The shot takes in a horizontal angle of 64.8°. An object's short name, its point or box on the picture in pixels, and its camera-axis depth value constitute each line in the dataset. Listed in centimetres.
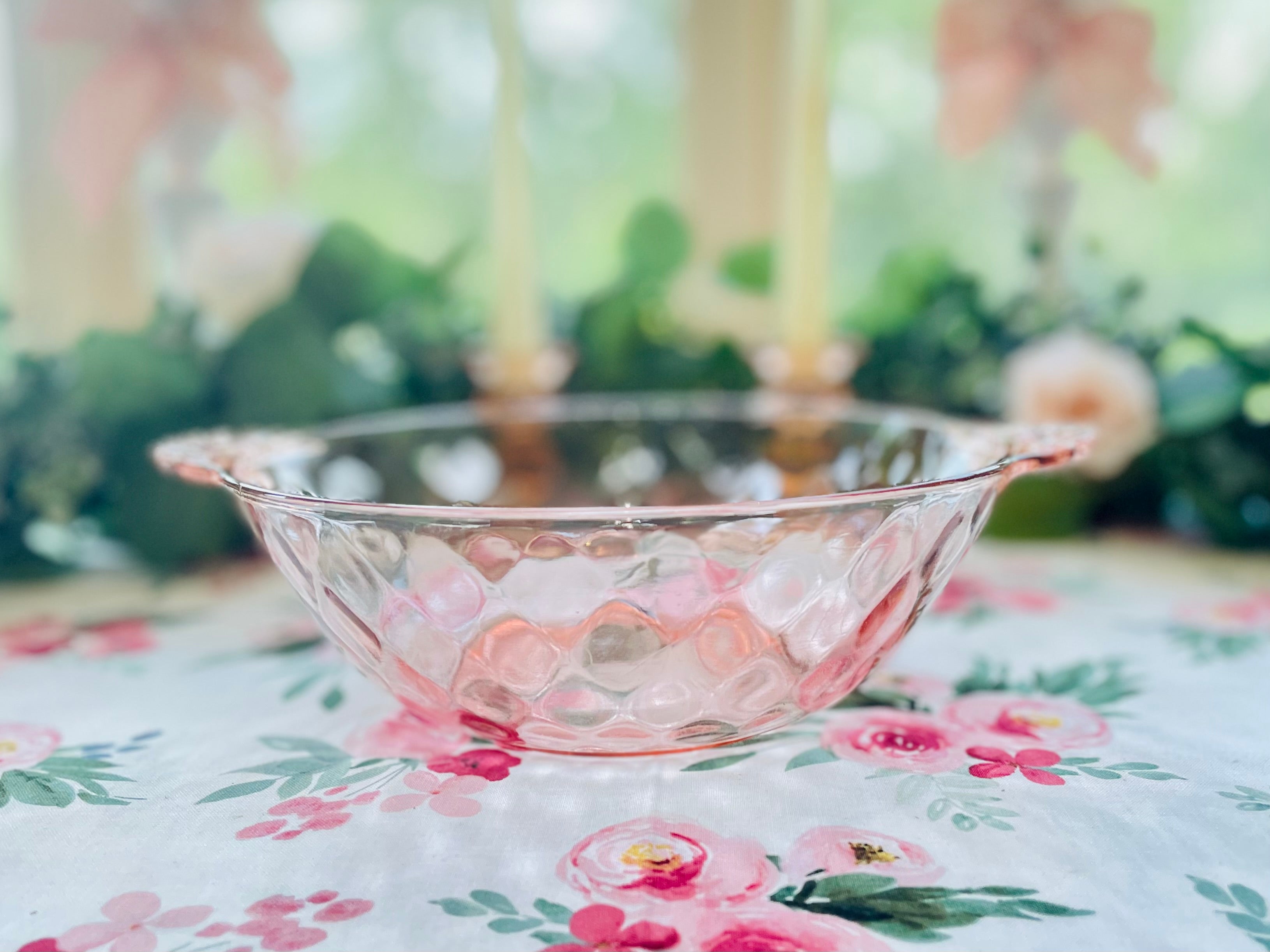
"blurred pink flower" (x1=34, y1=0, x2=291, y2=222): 68
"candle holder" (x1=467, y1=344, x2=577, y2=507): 70
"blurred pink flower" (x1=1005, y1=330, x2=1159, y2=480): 70
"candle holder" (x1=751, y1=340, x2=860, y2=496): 76
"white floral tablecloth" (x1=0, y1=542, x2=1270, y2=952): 30
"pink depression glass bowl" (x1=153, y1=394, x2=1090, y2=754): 34
